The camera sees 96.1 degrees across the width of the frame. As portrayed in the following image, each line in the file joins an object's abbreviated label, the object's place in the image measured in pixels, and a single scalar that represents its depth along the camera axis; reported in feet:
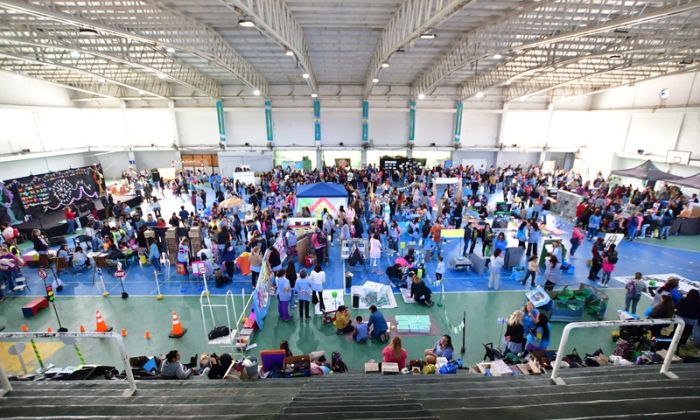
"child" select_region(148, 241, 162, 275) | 36.55
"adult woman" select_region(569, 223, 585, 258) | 38.55
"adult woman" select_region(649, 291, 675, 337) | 21.95
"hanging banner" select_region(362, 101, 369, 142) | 96.84
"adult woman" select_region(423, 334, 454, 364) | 20.29
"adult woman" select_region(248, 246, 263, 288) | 31.32
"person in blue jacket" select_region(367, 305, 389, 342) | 24.75
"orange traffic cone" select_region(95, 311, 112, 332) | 26.17
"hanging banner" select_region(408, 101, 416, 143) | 98.02
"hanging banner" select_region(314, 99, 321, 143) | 97.19
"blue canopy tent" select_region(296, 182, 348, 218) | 48.52
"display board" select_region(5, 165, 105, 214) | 54.90
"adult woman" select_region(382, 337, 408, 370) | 19.54
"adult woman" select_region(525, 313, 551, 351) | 20.36
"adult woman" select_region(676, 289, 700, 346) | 21.56
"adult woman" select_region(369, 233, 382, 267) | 37.52
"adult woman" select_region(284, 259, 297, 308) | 29.94
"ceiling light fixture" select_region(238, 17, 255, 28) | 32.12
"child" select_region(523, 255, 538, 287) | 32.45
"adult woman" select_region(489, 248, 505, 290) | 31.91
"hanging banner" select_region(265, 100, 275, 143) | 96.99
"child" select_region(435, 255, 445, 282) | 32.14
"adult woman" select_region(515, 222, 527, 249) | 39.42
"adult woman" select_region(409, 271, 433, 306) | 29.94
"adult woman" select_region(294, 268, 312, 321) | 26.71
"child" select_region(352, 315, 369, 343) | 24.73
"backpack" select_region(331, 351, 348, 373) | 20.07
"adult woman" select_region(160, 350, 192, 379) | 17.44
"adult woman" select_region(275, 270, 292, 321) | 26.61
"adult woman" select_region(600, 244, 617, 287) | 32.60
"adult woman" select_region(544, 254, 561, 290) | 29.69
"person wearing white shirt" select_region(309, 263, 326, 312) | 27.84
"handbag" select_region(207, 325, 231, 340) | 24.88
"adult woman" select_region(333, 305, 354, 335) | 26.09
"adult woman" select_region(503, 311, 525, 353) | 20.94
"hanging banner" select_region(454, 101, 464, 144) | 98.43
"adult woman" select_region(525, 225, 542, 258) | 38.78
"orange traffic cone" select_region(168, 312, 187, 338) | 25.85
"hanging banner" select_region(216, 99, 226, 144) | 95.76
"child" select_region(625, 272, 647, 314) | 26.81
